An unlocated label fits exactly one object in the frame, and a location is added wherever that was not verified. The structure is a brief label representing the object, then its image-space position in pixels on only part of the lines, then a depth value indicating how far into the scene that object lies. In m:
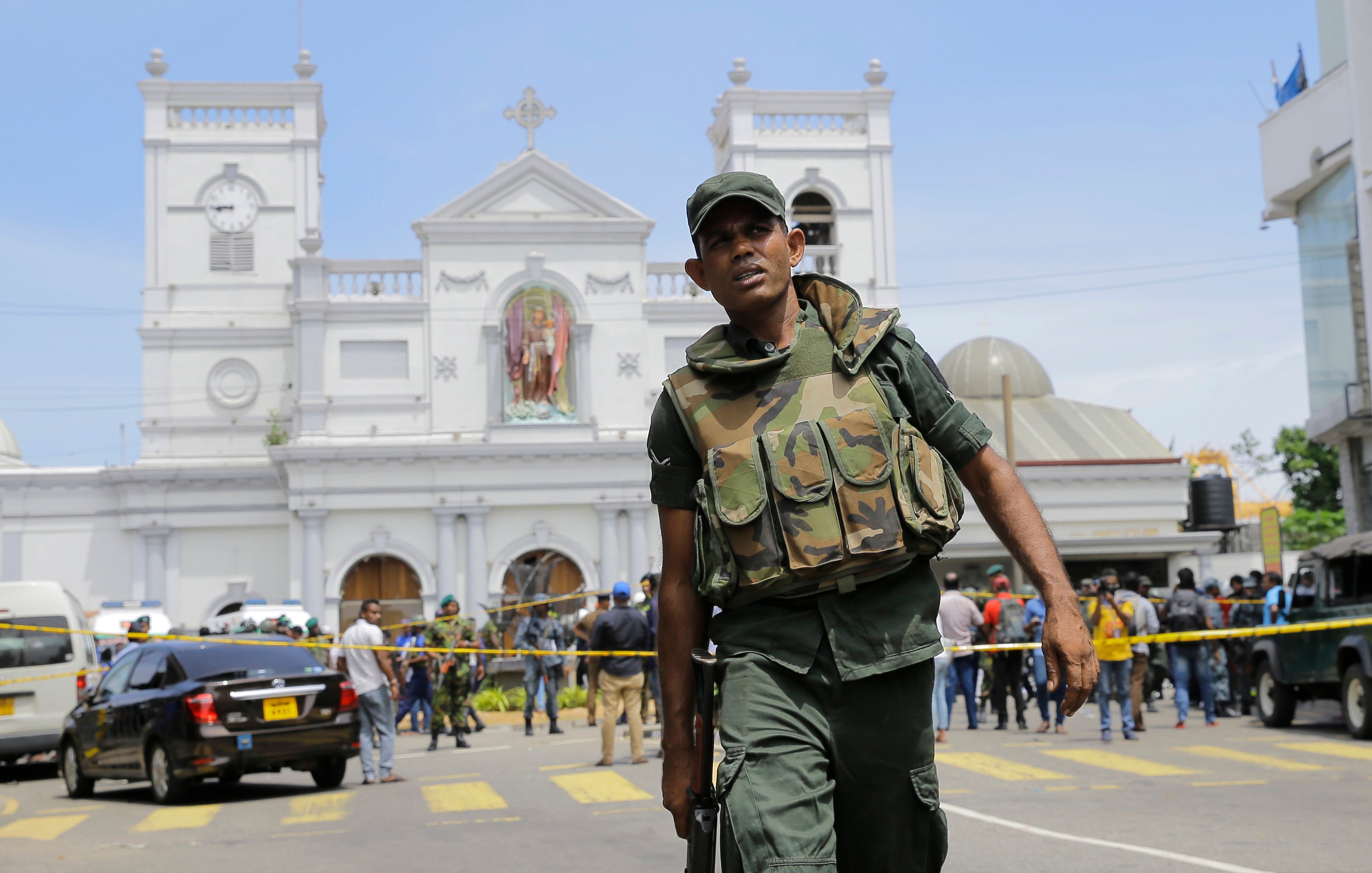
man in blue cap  15.08
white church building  41.53
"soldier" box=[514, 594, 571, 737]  21.48
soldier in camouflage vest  3.64
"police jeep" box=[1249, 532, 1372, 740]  14.53
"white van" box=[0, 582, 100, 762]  16.70
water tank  48.66
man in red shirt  17.94
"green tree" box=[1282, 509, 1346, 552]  57.12
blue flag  29.52
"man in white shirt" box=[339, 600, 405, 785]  14.20
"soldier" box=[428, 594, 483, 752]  18.17
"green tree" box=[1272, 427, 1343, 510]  58.66
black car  12.73
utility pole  30.73
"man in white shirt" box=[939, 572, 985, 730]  17.06
